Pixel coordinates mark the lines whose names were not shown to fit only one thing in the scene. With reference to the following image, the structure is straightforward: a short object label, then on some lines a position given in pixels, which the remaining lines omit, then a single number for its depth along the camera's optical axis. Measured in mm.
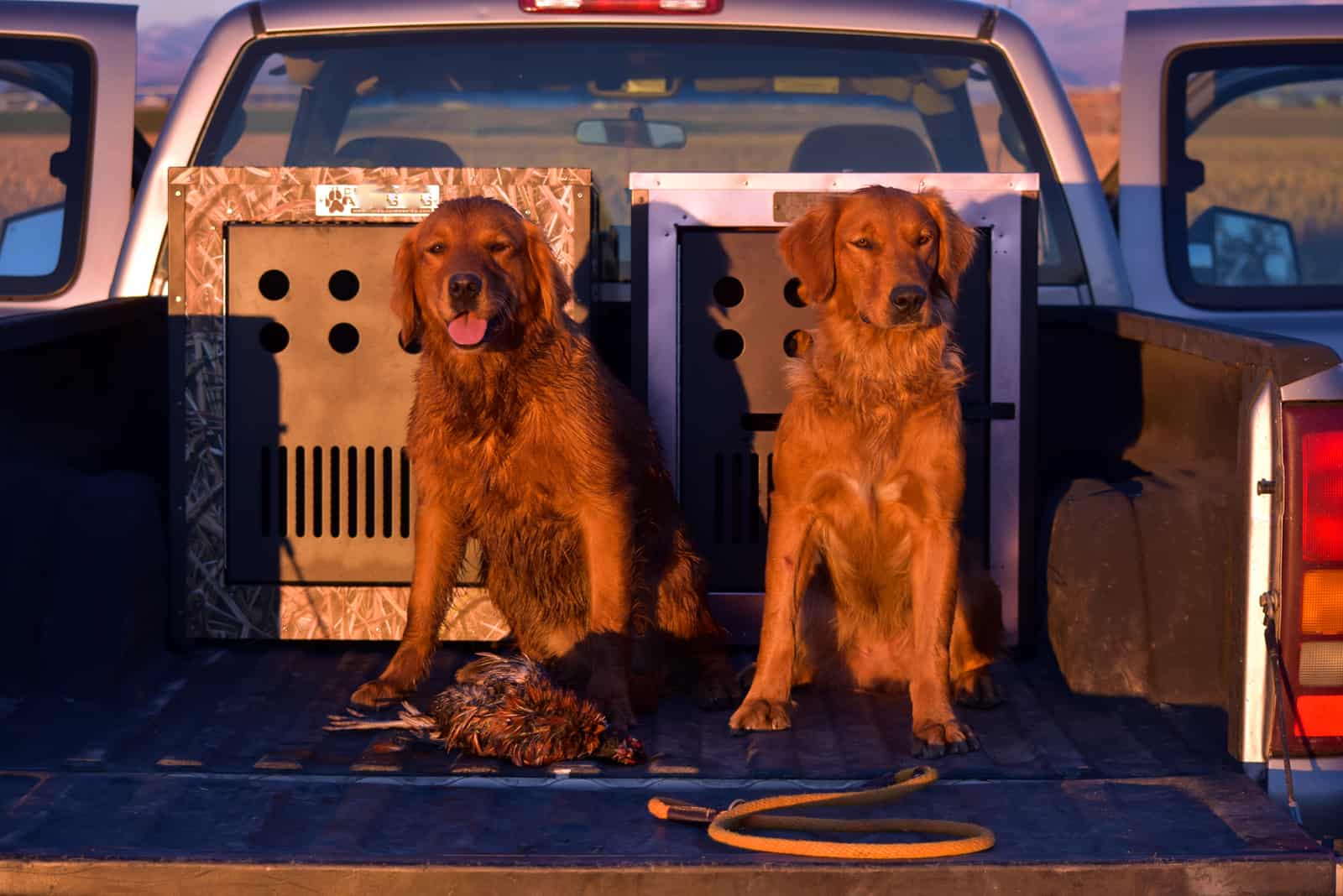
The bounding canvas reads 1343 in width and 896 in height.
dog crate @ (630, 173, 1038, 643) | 4434
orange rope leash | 2684
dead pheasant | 3422
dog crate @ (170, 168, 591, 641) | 4438
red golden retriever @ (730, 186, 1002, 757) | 4164
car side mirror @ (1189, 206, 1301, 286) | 4902
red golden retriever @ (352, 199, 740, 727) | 4203
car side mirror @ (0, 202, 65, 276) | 4875
